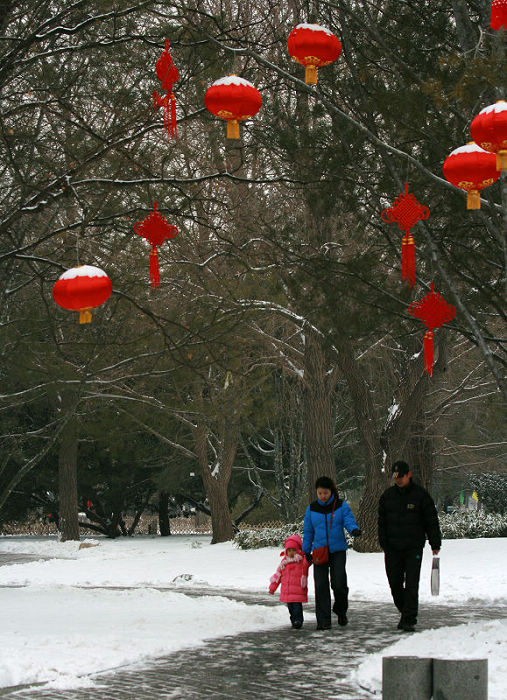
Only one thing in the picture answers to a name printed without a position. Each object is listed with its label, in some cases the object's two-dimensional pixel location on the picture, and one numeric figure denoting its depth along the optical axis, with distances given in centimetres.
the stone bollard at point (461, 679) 966
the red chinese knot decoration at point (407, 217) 1667
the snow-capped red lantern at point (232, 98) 1483
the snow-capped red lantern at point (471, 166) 1405
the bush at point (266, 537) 4403
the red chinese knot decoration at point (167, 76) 1706
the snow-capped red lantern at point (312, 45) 1520
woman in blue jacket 1945
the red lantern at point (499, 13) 1360
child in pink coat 1920
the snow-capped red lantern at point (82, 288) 1573
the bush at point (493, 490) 7406
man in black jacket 1841
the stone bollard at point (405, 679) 979
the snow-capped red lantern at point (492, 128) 1266
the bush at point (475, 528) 4469
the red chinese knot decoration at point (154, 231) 1881
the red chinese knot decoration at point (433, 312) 1839
